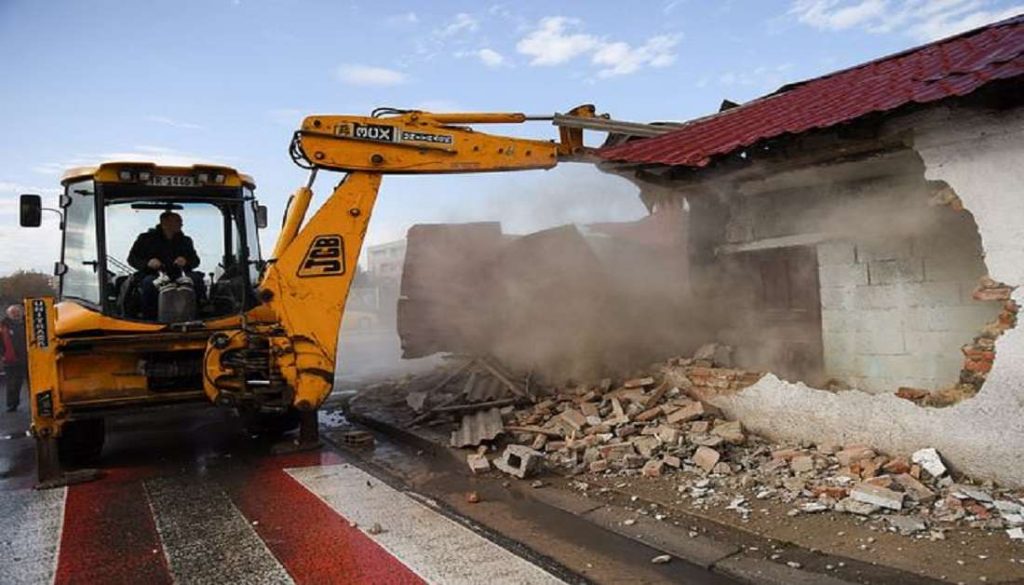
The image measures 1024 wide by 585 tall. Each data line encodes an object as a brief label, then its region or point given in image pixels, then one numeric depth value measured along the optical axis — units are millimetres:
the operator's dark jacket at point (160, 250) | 7289
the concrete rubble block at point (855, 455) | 5359
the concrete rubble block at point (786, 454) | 5703
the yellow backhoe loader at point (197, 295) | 6445
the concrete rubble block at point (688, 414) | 6645
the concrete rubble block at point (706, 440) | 6023
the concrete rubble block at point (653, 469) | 5738
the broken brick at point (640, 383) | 7589
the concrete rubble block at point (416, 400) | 8760
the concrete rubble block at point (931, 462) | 4930
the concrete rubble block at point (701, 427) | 6426
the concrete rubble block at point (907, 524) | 4242
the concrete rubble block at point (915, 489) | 4654
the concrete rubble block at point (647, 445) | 6125
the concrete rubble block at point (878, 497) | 4547
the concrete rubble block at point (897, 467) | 5079
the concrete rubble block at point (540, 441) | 6779
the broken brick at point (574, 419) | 7035
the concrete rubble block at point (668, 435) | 6227
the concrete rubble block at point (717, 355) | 7281
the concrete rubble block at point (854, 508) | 4555
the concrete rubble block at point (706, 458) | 5699
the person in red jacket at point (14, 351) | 12445
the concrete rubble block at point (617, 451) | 6199
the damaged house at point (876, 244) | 4855
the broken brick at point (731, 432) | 6203
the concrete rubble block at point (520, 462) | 6035
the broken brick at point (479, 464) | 6387
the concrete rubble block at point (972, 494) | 4555
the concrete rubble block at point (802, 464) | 5391
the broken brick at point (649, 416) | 6895
